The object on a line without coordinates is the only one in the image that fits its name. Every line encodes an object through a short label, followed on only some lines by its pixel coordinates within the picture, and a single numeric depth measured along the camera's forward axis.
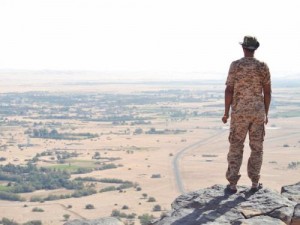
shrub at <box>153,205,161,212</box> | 40.96
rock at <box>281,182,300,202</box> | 9.96
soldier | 9.37
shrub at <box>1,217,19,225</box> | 39.19
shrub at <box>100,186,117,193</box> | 53.08
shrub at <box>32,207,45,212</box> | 44.63
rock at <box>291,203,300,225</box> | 8.84
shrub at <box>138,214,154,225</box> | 35.31
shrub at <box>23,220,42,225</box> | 38.67
